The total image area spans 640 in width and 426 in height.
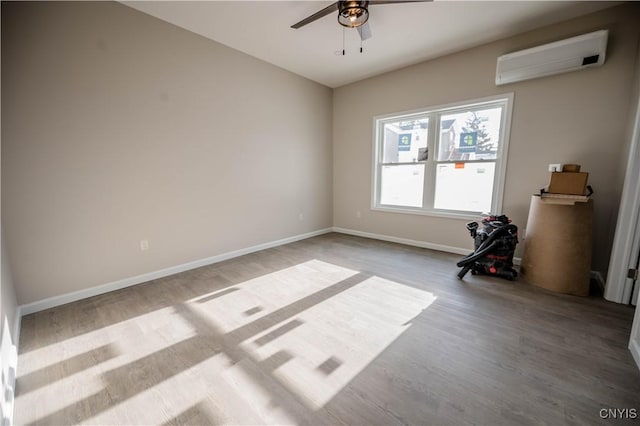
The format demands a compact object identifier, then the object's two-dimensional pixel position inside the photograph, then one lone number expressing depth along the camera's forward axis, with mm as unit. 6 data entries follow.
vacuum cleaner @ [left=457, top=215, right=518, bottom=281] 2842
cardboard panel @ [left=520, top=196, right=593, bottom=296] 2467
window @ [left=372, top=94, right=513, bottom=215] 3416
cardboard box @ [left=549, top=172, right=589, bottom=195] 2443
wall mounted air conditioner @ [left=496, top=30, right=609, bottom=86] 2543
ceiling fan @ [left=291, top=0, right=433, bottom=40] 2086
